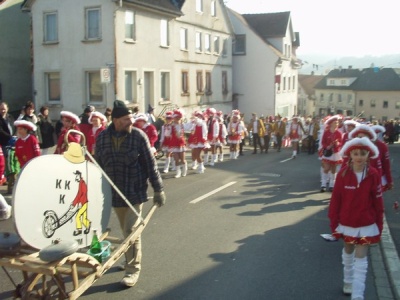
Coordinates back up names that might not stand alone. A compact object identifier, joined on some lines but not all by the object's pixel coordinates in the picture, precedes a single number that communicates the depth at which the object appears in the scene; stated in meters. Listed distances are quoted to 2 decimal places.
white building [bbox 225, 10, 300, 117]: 45.12
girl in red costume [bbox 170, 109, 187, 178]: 15.12
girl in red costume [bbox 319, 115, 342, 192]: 12.12
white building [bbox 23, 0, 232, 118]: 25.56
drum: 4.46
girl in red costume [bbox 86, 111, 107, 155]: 11.48
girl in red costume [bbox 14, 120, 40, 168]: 10.47
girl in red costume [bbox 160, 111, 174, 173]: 15.49
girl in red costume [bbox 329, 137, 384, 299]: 5.50
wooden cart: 4.42
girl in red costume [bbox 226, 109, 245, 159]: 20.78
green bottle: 5.13
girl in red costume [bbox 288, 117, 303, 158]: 22.72
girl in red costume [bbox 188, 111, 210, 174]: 16.14
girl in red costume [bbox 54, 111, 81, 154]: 9.41
